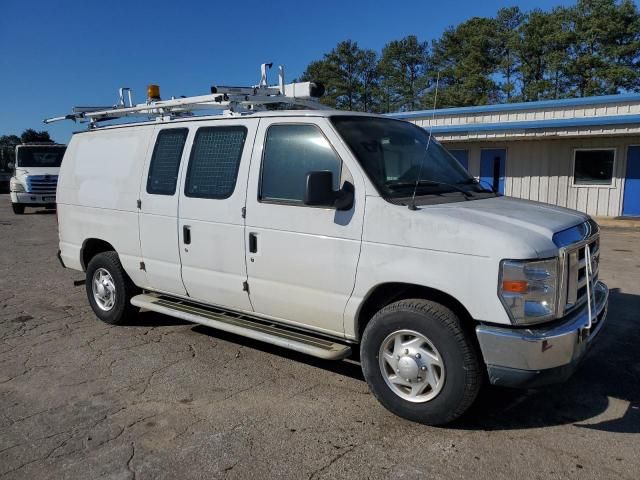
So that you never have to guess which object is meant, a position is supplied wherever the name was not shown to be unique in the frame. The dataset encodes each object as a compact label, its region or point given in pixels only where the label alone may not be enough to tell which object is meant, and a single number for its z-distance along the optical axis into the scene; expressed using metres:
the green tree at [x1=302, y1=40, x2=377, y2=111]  51.88
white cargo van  3.32
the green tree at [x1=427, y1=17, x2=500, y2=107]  40.41
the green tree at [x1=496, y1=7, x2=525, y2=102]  41.41
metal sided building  14.92
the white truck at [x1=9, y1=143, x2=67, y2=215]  19.73
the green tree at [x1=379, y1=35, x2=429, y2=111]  47.03
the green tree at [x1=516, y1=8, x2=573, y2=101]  38.69
